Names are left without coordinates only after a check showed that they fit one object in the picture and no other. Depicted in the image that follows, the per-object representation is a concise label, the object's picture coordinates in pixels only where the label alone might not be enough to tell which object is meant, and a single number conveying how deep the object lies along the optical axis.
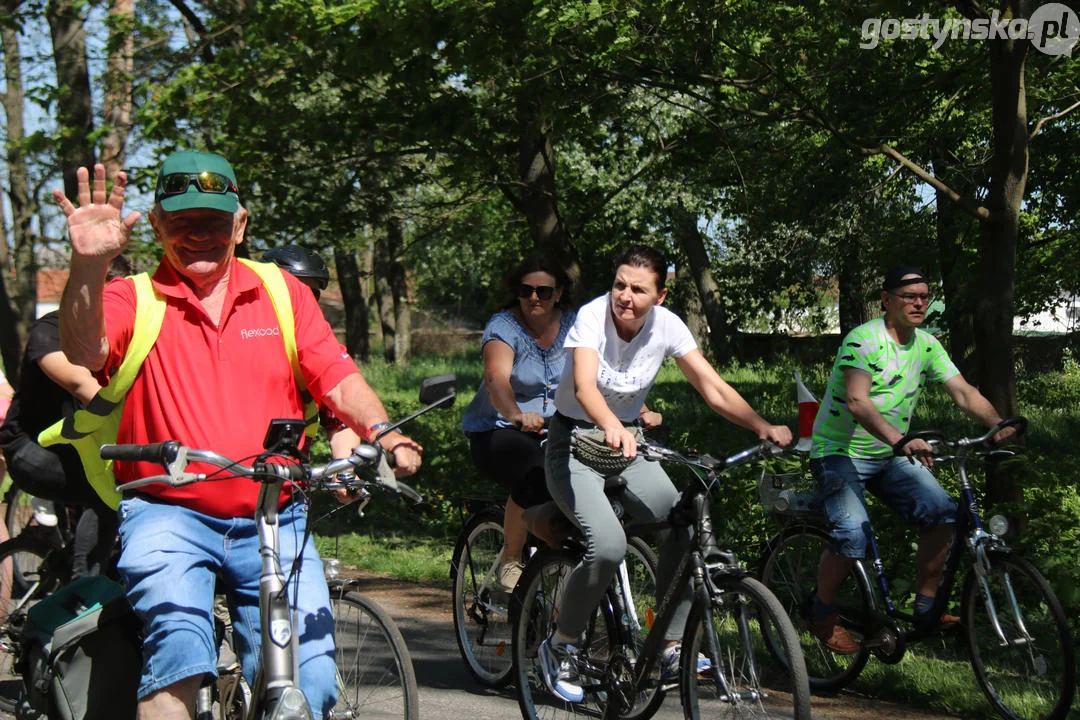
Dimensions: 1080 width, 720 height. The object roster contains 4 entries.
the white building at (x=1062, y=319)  20.48
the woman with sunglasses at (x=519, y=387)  6.36
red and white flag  6.71
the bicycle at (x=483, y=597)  6.52
